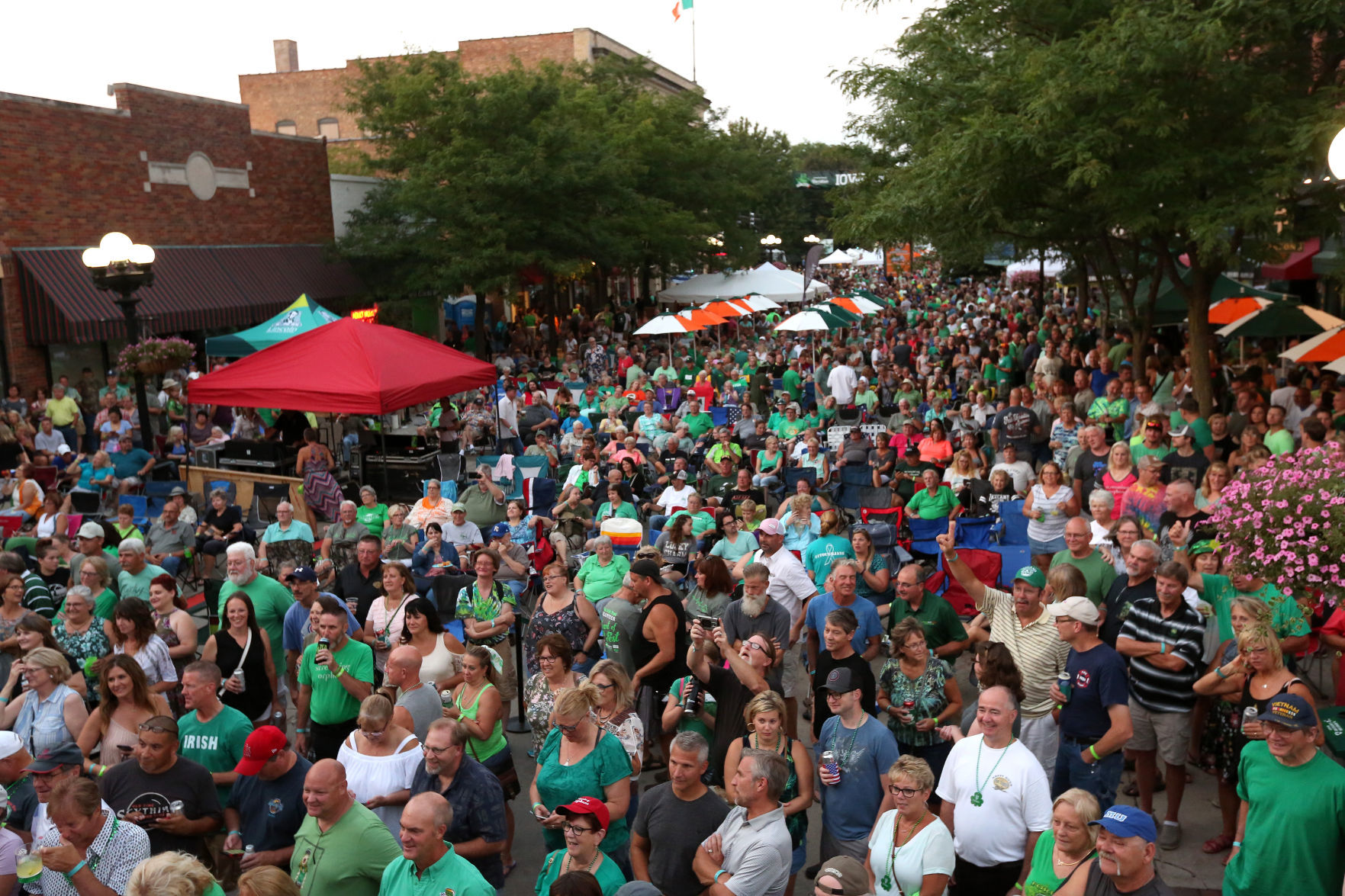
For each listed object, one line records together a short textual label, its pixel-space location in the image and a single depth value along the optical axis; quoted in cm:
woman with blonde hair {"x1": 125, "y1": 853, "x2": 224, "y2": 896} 404
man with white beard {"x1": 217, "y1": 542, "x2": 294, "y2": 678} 785
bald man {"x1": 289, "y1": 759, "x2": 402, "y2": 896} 477
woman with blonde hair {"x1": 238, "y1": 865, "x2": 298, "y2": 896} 418
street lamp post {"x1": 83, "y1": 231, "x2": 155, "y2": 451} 1365
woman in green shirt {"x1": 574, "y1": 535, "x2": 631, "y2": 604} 845
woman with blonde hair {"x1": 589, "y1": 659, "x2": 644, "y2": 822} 596
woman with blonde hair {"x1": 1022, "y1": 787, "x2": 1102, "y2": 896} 439
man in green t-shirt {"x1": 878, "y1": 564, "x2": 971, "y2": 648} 718
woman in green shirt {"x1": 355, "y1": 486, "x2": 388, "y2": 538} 1134
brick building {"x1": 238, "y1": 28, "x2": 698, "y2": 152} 5278
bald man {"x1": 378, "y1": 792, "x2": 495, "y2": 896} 436
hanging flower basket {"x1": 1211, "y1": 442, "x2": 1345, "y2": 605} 605
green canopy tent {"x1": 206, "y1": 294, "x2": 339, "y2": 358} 1942
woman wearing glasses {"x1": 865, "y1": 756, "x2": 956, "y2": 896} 465
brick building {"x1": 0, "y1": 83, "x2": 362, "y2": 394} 2133
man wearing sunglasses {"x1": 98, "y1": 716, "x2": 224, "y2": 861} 538
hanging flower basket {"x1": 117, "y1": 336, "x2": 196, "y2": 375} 1597
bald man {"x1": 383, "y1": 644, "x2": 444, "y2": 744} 620
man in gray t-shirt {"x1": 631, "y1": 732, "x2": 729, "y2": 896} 495
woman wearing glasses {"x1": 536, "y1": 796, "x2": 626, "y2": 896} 453
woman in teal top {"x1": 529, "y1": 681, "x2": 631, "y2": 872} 540
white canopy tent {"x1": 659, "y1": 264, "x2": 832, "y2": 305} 3469
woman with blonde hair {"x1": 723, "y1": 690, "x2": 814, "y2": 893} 536
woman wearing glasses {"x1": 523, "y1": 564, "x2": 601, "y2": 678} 775
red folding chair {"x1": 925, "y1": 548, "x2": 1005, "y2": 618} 995
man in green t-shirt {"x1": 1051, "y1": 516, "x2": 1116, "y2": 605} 780
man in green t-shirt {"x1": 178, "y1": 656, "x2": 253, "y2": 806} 596
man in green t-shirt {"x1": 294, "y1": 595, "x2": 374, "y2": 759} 659
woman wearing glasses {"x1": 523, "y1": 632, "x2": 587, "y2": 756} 629
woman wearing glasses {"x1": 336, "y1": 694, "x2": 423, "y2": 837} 552
